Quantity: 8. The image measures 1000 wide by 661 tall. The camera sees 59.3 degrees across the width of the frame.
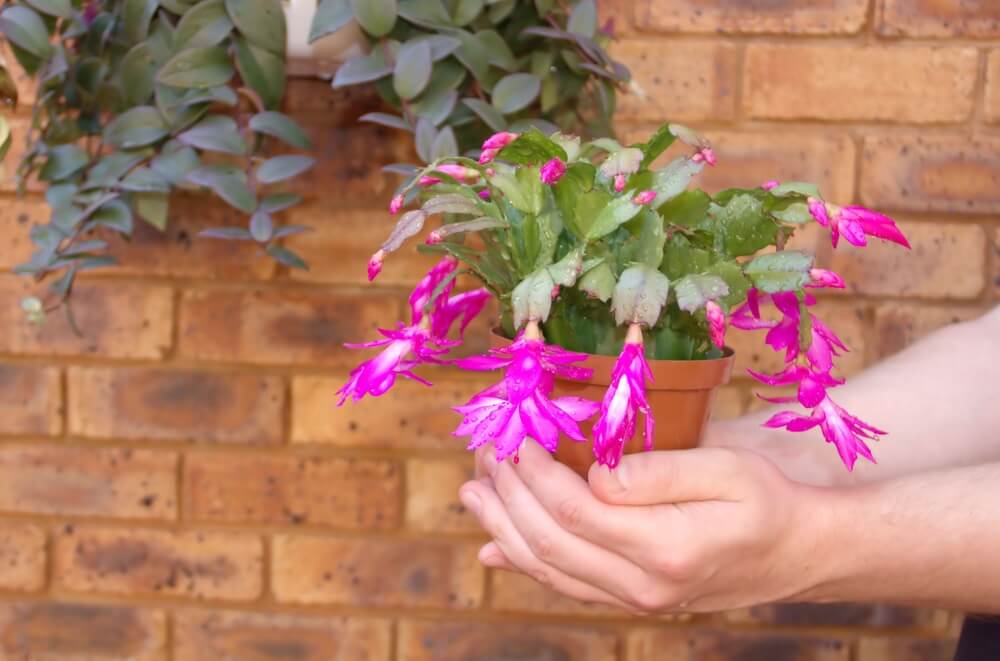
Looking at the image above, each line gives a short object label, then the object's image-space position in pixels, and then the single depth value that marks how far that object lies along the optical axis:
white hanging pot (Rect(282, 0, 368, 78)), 0.77
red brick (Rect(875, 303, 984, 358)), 0.99
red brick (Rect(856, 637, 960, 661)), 1.03
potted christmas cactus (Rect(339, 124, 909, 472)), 0.47
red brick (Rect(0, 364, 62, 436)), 1.04
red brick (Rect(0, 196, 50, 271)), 1.01
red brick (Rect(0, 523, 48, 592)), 1.05
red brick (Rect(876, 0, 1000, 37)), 0.95
